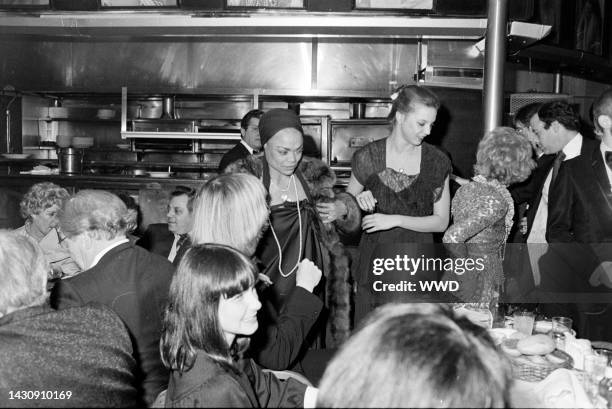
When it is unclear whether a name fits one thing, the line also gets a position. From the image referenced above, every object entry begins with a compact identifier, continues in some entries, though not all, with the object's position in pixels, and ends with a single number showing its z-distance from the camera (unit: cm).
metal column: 464
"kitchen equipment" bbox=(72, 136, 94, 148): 848
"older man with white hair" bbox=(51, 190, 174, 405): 207
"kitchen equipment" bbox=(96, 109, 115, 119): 846
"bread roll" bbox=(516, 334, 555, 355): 204
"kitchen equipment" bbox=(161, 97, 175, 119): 848
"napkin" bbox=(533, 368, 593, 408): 173
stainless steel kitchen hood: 558
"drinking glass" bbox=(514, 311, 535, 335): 235
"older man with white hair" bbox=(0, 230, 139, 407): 137
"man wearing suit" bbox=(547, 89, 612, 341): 313
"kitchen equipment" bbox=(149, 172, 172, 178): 759
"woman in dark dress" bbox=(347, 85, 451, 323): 307
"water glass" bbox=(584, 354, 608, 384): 189
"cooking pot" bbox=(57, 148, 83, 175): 738
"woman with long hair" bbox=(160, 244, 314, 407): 159
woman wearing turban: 274
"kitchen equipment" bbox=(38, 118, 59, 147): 888
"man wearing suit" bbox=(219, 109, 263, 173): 509
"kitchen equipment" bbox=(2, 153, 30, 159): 775
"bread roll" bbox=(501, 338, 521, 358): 208
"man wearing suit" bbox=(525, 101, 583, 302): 365
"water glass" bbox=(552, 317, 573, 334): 241
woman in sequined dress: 295
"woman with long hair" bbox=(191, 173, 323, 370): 217
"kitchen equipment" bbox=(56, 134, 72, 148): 842
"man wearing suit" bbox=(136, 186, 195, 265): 411
